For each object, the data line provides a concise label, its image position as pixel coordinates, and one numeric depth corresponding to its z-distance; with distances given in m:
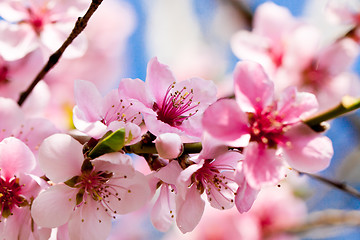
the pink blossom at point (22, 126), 0.44
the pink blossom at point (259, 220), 0.73
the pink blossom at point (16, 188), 0.42
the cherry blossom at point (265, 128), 0.40
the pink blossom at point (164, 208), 0.44
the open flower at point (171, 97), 0.42
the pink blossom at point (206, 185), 0.42
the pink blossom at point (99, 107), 0.42
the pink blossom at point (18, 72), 0.49
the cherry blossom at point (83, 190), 0.41
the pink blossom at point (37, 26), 0.48
